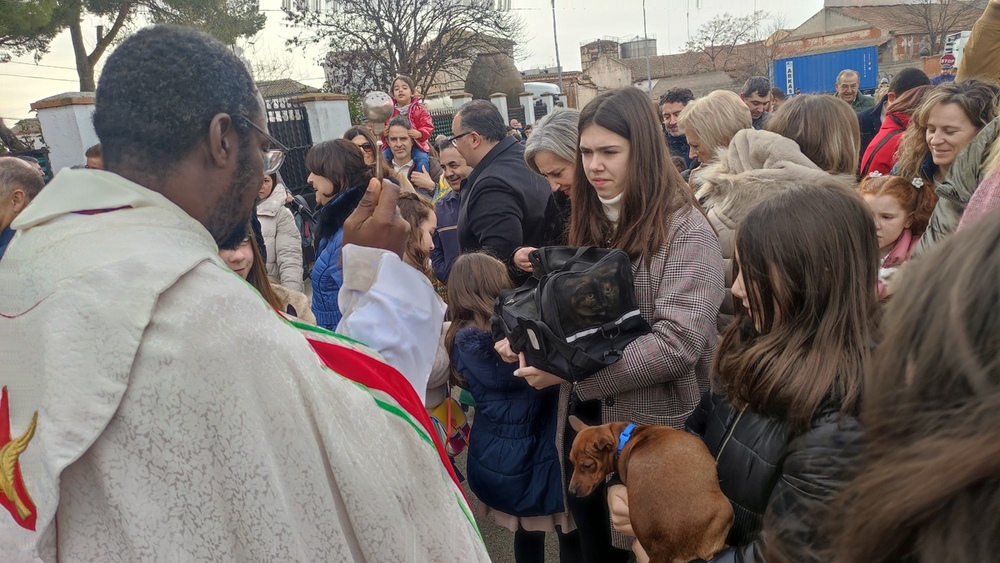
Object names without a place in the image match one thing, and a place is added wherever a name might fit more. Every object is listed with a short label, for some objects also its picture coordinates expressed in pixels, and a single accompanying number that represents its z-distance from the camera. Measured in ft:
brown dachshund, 5.26
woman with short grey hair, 9.70
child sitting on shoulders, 21.42
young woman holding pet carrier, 6.98
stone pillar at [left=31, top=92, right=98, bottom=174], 20.80
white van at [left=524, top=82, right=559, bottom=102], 95.25
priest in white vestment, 2.99
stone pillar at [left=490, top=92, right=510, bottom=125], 63.05
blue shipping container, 69.82
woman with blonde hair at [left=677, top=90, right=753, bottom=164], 12.50
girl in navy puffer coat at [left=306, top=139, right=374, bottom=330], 11.18
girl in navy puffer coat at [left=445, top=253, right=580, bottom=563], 8.74
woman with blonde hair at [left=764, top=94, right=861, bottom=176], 11.07
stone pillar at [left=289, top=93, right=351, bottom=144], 35.19
